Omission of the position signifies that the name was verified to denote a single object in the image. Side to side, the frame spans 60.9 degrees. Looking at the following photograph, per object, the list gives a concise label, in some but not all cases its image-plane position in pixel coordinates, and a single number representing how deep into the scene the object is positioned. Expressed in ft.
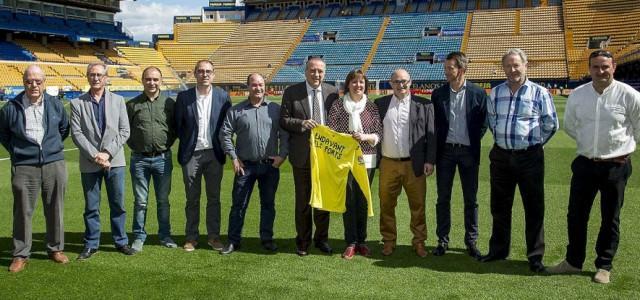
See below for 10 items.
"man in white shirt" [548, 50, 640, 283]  13.88
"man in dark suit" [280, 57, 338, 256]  16.42
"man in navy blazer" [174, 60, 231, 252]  17.02
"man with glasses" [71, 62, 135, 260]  16.14
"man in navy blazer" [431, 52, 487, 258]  16.05
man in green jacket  16.87
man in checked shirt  14.97
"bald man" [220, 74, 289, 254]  16.87
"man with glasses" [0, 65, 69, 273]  15.17
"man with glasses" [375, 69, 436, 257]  16.25
